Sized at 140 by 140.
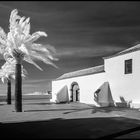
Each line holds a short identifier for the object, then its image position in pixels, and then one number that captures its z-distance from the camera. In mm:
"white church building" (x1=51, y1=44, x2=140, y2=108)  19578
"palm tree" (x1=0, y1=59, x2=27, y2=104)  25672
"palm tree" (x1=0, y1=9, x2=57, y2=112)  17422
